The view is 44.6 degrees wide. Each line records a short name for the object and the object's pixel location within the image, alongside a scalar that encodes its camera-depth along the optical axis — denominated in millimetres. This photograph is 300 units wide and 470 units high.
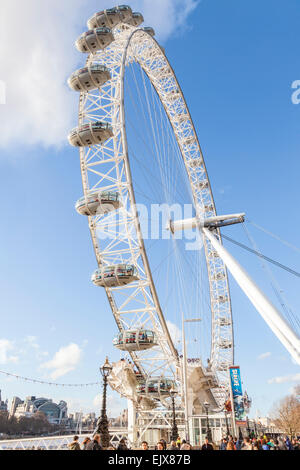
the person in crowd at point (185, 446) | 9631
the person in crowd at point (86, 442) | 9359
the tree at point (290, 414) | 66938
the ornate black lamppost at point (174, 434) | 18256
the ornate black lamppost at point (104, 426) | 12820
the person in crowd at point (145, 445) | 9788
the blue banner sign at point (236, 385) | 32031
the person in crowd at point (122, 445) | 10788
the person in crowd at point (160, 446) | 9961
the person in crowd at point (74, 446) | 9188
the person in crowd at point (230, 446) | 10192
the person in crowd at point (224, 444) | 14191
